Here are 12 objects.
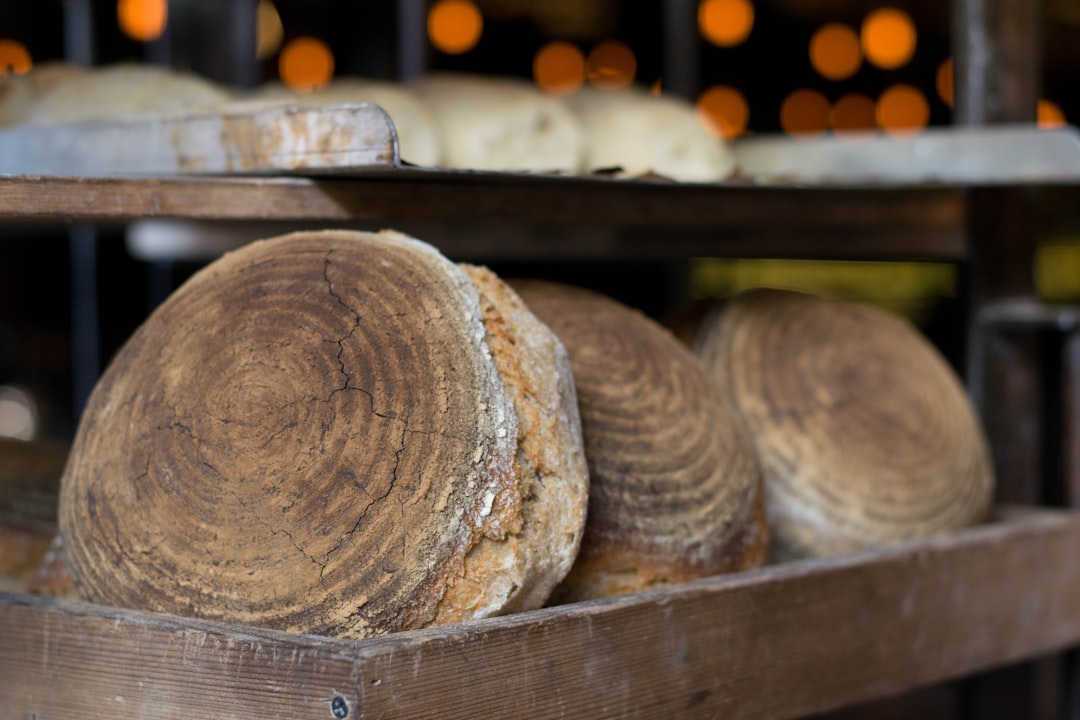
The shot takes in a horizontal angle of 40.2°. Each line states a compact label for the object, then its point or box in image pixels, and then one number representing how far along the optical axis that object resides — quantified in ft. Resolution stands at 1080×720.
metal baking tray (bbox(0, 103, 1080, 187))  5.10
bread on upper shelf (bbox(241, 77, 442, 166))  6.99
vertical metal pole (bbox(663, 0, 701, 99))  13.15
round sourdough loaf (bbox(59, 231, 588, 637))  4.52
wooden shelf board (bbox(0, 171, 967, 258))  5.12
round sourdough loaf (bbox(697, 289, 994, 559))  6.64
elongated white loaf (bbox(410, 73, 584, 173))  7.52
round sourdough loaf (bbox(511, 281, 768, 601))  5.50
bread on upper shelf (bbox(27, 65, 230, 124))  7.20
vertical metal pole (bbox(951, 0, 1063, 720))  8.64
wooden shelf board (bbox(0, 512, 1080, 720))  4.18
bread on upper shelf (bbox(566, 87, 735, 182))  8.16
